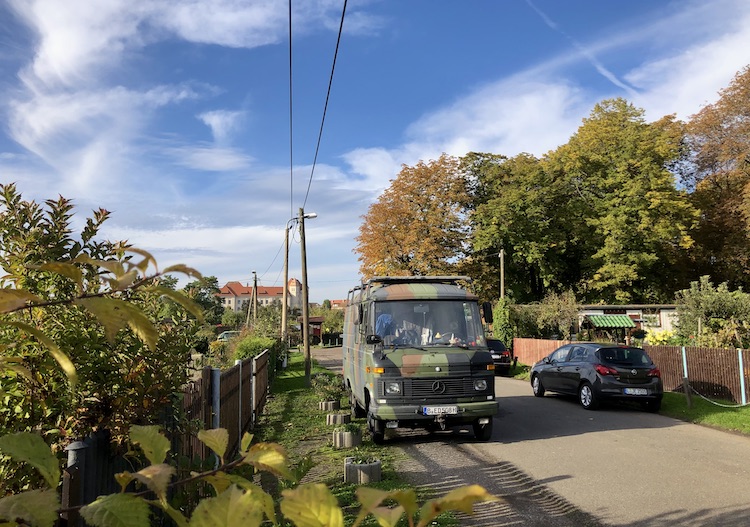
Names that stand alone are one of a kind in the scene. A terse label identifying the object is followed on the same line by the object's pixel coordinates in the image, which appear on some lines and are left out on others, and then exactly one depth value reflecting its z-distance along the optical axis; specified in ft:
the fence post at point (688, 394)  41.29
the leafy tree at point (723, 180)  106.11
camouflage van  29.76
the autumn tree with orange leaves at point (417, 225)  122.93
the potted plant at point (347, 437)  29.89
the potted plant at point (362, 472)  22.13
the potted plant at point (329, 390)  43.37
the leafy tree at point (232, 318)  262.45
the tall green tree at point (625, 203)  117.29
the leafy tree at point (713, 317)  51.37
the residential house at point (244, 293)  496.39
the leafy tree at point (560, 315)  97.71
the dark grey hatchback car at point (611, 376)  40.78
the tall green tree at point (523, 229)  126.82
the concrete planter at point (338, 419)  36.35
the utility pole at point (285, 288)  101.55
